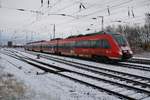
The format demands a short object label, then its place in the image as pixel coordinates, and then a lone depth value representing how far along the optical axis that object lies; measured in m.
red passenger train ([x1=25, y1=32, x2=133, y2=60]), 19.85
